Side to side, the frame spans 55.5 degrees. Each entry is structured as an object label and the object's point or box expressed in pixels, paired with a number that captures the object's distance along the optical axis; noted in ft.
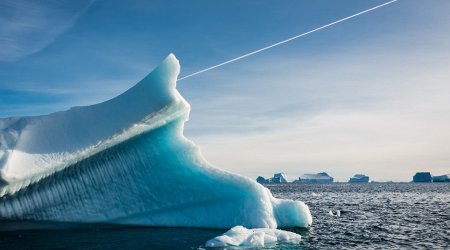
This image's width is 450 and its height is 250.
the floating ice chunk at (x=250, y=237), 53.11
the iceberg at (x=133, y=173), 59.98
